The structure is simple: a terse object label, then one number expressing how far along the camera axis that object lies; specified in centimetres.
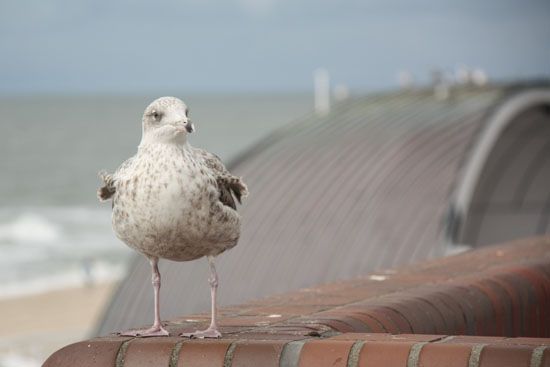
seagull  612
